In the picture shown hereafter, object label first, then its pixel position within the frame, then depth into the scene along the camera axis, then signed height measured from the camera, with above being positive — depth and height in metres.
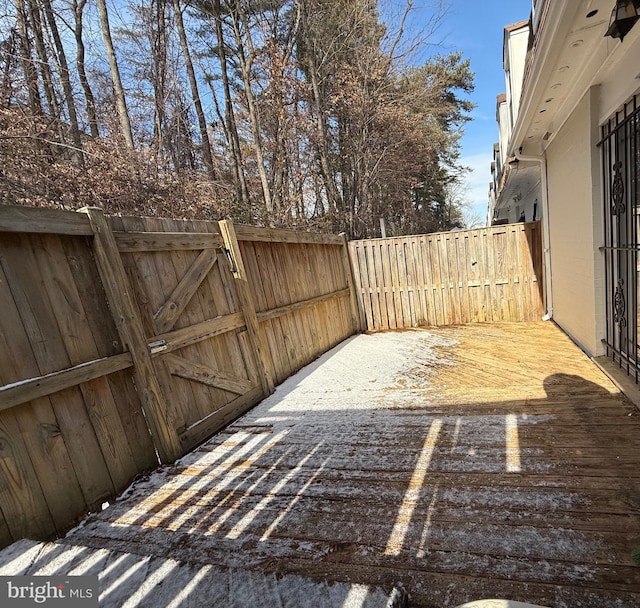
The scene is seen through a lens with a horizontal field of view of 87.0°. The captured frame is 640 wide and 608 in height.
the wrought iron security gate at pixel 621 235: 2.54 -0.28
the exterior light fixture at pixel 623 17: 1.74 +0.94
